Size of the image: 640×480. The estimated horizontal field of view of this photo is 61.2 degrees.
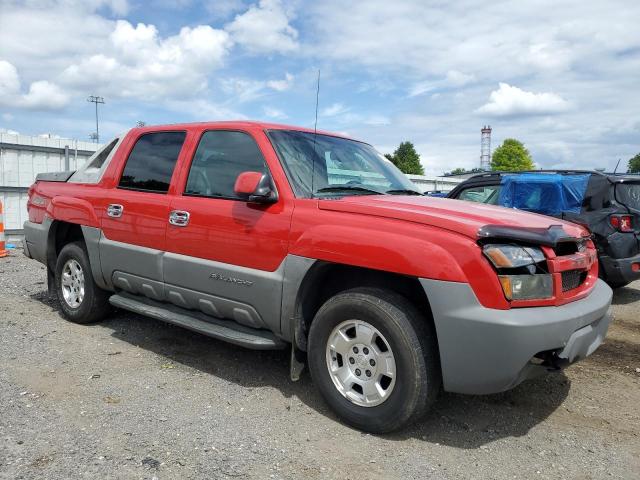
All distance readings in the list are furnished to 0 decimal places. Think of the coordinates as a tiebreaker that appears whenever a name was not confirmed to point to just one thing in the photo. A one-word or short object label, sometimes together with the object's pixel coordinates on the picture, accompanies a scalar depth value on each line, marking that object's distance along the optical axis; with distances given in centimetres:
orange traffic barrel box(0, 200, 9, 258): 952
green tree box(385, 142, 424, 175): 6406
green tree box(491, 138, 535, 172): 7288
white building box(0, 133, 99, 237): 1203
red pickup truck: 292
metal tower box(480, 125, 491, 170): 9094
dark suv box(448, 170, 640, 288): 630
